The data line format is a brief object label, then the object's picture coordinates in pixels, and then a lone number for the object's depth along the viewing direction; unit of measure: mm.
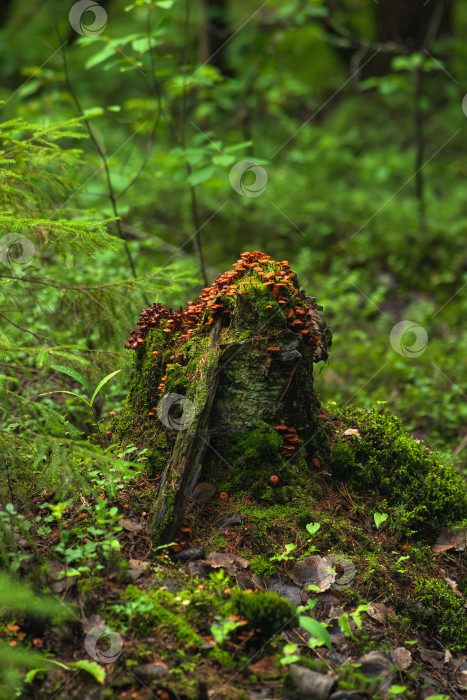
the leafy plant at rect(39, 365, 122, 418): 3321
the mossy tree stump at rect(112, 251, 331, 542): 3529
